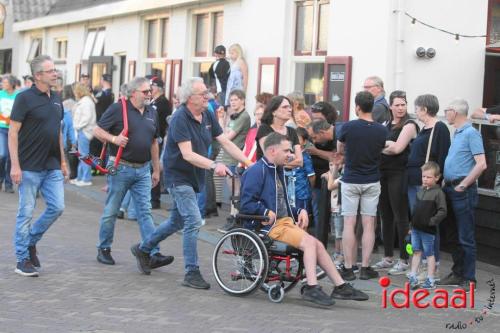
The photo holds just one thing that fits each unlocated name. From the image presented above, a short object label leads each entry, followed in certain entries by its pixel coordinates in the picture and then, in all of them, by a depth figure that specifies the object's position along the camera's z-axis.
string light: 12.38
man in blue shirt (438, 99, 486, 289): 9.30
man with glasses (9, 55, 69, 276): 8.97
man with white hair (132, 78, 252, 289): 8.74
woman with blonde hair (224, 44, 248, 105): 15.95
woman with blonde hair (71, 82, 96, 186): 17.14
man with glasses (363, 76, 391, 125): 10.62
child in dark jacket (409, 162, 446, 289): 9.22
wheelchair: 8.24
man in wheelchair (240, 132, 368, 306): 8.12
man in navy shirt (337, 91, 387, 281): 9.38
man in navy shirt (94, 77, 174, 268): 9.66
